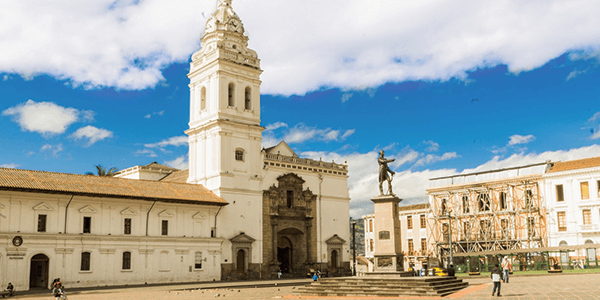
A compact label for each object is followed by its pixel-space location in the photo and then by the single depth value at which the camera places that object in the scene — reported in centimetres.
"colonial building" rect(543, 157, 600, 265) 4712
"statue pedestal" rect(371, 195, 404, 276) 2356
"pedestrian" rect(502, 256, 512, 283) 2838
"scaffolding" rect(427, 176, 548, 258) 5112
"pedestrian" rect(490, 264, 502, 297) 2009
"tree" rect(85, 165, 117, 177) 5730
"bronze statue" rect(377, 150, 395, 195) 2469
